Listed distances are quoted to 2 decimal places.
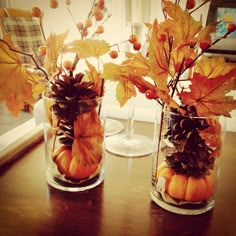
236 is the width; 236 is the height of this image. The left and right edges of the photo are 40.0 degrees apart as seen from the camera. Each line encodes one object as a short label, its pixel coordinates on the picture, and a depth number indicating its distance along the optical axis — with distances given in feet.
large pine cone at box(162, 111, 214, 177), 1.53
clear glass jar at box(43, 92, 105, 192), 1.70
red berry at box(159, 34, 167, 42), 1.47
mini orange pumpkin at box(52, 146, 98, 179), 1.80
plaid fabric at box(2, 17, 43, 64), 7.62
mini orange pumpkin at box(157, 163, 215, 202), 1.63
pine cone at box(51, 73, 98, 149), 1.68
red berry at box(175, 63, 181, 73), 1.55
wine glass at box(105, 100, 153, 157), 2.33
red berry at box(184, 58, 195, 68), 1.53
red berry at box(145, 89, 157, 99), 1.54
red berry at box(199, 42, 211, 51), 1.49
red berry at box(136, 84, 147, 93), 1.60
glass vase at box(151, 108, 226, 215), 1.54
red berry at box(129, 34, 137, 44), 1.75
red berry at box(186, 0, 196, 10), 1.48
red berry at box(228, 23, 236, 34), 1.43
